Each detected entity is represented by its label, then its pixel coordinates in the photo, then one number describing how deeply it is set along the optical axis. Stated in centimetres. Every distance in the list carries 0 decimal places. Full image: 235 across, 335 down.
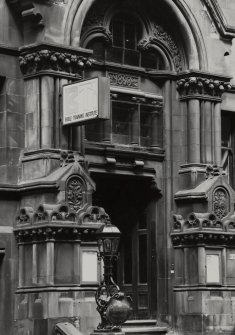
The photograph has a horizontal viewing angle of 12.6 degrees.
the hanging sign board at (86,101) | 2697
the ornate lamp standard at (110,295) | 2366
